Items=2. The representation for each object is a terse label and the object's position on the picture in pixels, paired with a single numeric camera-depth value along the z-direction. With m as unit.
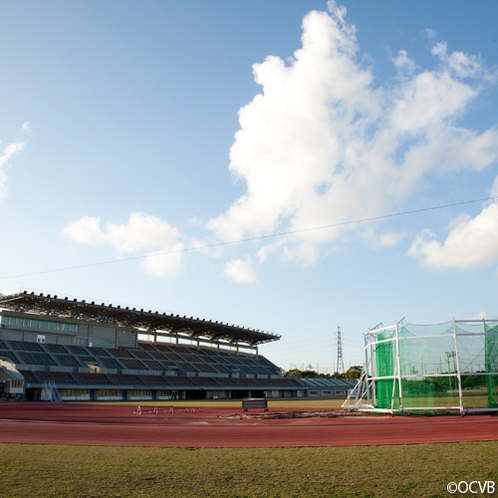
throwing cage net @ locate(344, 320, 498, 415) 23.17
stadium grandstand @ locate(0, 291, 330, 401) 61.56
